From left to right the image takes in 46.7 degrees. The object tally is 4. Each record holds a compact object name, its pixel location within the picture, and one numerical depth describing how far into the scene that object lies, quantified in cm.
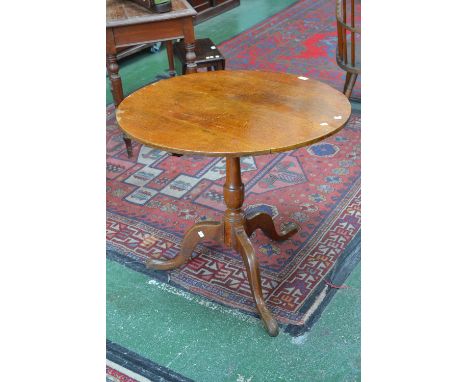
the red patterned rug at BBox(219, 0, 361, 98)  463
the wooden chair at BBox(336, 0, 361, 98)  361
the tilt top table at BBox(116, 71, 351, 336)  170
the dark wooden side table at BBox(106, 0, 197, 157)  298
